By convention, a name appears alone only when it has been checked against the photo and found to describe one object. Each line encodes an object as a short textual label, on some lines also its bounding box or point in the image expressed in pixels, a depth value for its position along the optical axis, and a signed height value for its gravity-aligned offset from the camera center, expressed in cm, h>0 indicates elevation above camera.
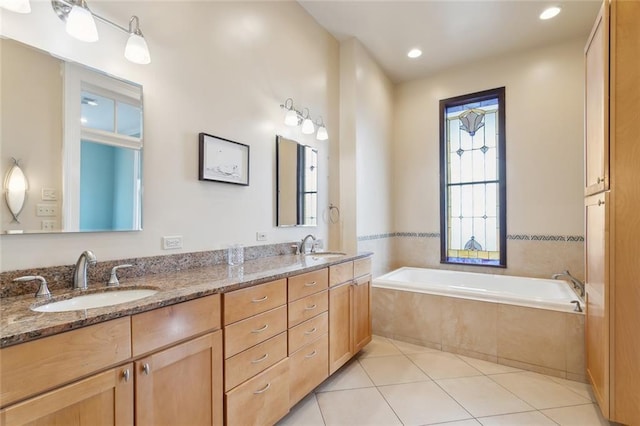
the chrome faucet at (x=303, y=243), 274 -27
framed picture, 196 +37
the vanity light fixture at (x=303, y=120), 261 +85
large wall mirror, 123 +33
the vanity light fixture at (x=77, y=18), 129 +84
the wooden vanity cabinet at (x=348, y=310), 219 -75
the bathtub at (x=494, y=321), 236 -94
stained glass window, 371 +44
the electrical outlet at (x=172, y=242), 174 -16
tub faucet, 292 -67
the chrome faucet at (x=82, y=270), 131 -24
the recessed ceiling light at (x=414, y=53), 354 +190
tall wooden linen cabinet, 162 +2
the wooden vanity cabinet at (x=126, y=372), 84 -52
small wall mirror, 262 +28
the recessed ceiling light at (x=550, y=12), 282 +190
